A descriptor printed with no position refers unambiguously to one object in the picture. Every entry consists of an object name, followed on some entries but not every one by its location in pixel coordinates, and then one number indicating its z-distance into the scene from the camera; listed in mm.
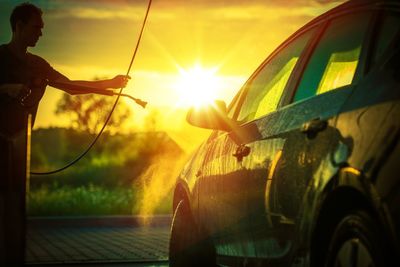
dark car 4449
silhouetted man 4960
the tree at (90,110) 34784
